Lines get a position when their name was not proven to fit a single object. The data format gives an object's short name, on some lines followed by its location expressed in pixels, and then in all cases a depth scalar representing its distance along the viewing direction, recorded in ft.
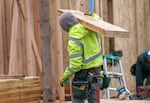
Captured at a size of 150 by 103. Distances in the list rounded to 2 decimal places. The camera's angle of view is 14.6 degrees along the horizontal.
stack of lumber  28.10
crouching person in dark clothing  41.80
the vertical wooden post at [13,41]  37.36
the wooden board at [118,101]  37.29
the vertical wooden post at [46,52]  33.06
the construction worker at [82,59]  24.23
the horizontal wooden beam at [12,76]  29.97
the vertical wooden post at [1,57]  37.32
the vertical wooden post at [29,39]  38.60
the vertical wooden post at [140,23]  55.14
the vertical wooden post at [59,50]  38.43
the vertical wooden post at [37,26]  39.38
